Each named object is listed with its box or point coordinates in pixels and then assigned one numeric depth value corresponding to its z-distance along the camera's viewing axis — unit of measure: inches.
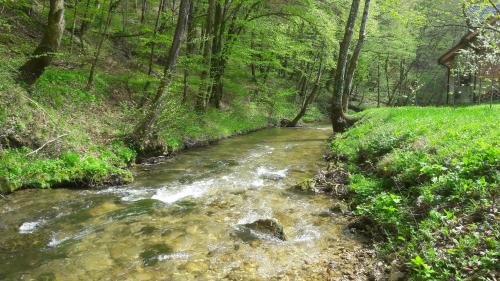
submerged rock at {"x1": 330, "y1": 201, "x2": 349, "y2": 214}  323.2
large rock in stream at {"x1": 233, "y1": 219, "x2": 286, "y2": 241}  276.7
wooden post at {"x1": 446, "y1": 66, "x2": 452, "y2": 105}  1199.4
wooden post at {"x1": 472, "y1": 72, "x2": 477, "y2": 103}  1157.6
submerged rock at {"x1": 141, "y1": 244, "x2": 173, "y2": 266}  234.5
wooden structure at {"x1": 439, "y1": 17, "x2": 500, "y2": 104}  1077.2
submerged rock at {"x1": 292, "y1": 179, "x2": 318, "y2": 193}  386.6
